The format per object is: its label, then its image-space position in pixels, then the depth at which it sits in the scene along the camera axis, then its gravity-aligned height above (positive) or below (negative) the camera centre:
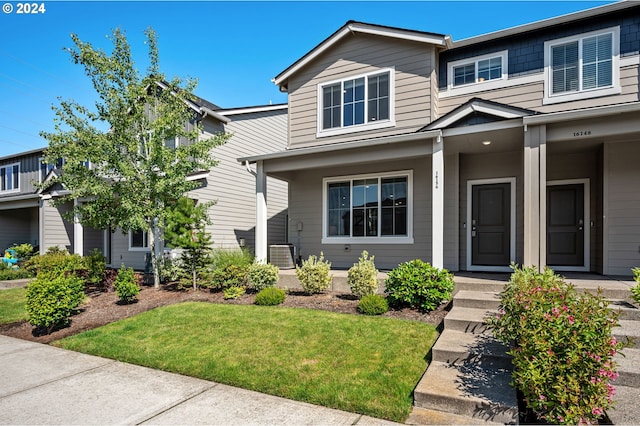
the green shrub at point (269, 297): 7.28 -1.63
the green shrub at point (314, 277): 7.67 -1.28
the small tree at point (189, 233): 9.12 -0.45
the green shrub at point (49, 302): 6.56 -1.58
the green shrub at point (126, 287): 8.09 -1.57
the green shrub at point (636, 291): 4.77 -0.98
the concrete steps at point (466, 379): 3.25 -1.66
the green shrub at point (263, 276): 8.11 -1.34
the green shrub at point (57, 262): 11.39 -1.57
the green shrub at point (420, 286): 6.15 -1.20
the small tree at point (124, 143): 8.71 +1.74
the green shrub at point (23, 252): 16.19 -1.63
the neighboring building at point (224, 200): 12.75 +0.58
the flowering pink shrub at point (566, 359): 2.88 -1.16
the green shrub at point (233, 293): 7.97 -1.68
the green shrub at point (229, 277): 8.47 -1.42
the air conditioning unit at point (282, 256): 10.05 -1.11
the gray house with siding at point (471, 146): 7.32 +1.47
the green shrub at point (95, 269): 10.42 -1.56
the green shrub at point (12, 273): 12.74 -2.06
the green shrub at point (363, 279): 6.99 -1.21
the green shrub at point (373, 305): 6.22 -1.53
